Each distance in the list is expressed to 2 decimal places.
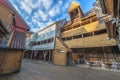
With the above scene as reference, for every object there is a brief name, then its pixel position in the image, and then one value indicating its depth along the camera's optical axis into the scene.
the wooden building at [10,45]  3.37
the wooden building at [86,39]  7.03
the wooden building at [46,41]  9.43
